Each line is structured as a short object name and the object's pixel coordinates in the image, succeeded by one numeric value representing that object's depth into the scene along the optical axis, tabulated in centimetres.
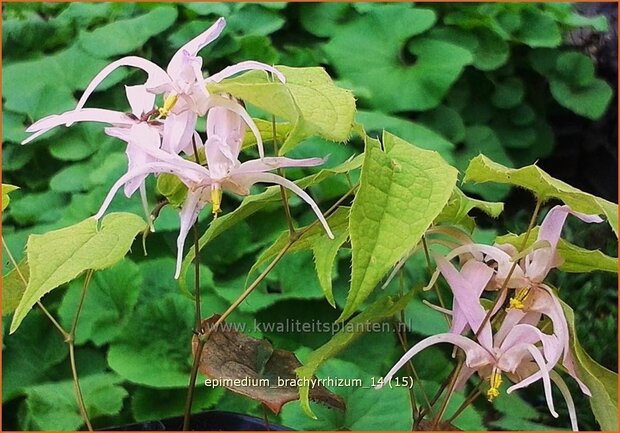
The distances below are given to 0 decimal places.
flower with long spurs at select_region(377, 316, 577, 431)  34
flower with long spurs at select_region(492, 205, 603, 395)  35
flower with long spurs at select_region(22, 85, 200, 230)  33
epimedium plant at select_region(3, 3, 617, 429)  32
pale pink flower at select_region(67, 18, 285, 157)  33
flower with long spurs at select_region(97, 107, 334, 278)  33
